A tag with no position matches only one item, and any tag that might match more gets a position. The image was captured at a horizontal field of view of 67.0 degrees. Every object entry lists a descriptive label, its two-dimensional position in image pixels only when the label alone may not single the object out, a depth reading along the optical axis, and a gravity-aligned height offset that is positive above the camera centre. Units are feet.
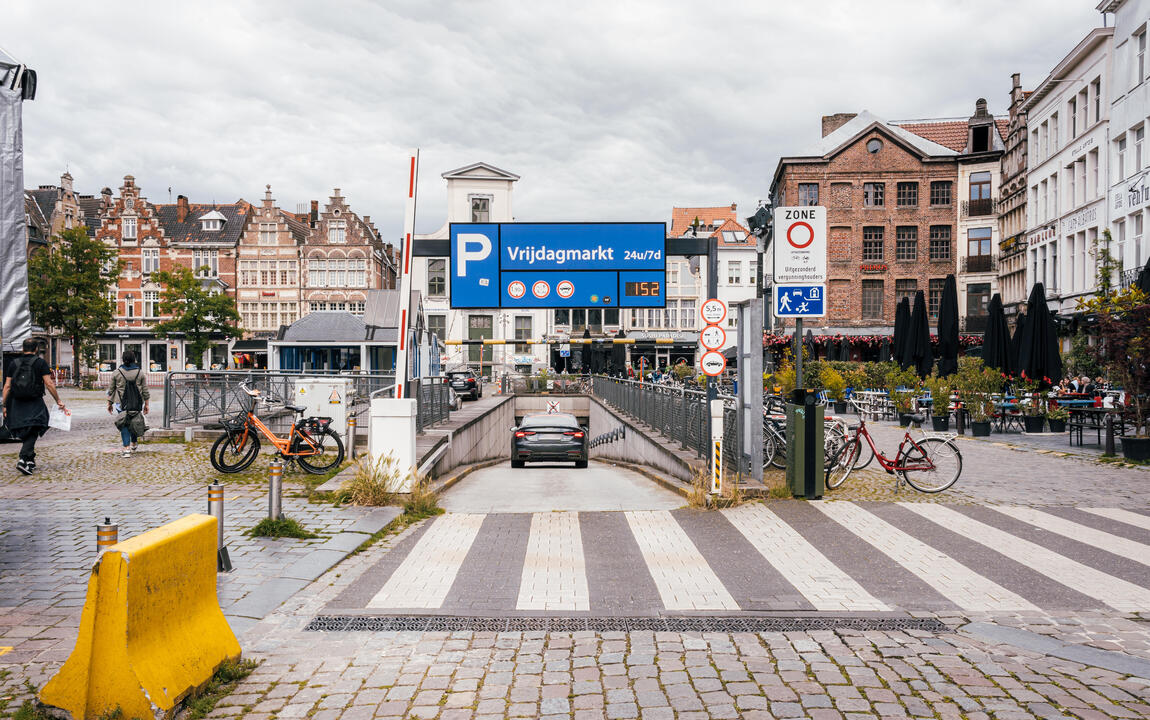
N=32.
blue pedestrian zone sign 38.09 +2.69
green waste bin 34.65 -3.66
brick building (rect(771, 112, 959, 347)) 170.30 +28.30
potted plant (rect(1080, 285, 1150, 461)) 49.13 +0.49
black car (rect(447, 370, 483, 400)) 129.90 -3.55
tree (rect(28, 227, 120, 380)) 140.26 +12.05
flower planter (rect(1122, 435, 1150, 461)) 47.16 -4.74
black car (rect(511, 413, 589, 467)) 66.44 -6.34
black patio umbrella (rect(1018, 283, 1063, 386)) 64.95 +1.12
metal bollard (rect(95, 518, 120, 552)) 14.38 -2.91
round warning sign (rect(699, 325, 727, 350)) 40.29 +1.05
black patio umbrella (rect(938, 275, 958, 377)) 80.12 +2.20
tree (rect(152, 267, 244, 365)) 170.60 +10.25
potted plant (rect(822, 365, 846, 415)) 90.27 -2.73
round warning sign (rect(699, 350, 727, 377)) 38.85 -0.11
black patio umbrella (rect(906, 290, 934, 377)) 83.76 +2.13
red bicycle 37.29 -4.48
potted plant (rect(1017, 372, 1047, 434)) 67.77 -3.56
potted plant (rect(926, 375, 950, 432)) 69.97 -3.49
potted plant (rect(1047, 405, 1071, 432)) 66.69 -4.48
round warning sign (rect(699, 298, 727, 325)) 40.55 +2.27
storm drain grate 18.26 -5.64
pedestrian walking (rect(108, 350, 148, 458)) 48.14 -2.15
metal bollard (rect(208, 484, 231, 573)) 22.26 -4.22
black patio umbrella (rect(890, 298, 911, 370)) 89.01 +3.10
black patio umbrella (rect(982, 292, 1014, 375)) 71.87 +1.43
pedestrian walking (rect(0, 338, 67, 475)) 36.17 -1.44
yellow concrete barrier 12.71 -4.28
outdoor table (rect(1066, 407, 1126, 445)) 56.97 -3.92
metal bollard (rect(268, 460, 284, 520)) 28.22 -4.30
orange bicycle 42.57 -4.16
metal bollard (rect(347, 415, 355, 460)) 45.80 -4.19
